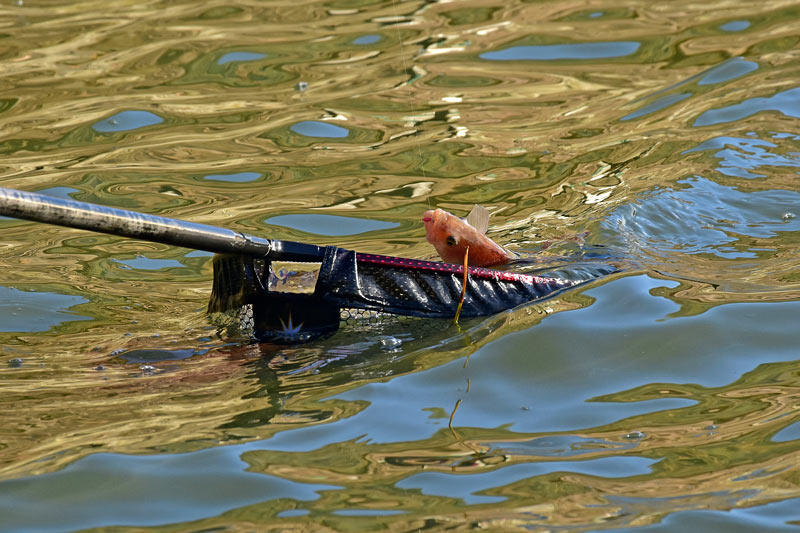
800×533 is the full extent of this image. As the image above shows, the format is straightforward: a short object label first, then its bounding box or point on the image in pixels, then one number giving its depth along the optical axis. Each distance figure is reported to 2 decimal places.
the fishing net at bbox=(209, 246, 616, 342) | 7.95
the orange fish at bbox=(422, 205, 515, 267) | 8.83
